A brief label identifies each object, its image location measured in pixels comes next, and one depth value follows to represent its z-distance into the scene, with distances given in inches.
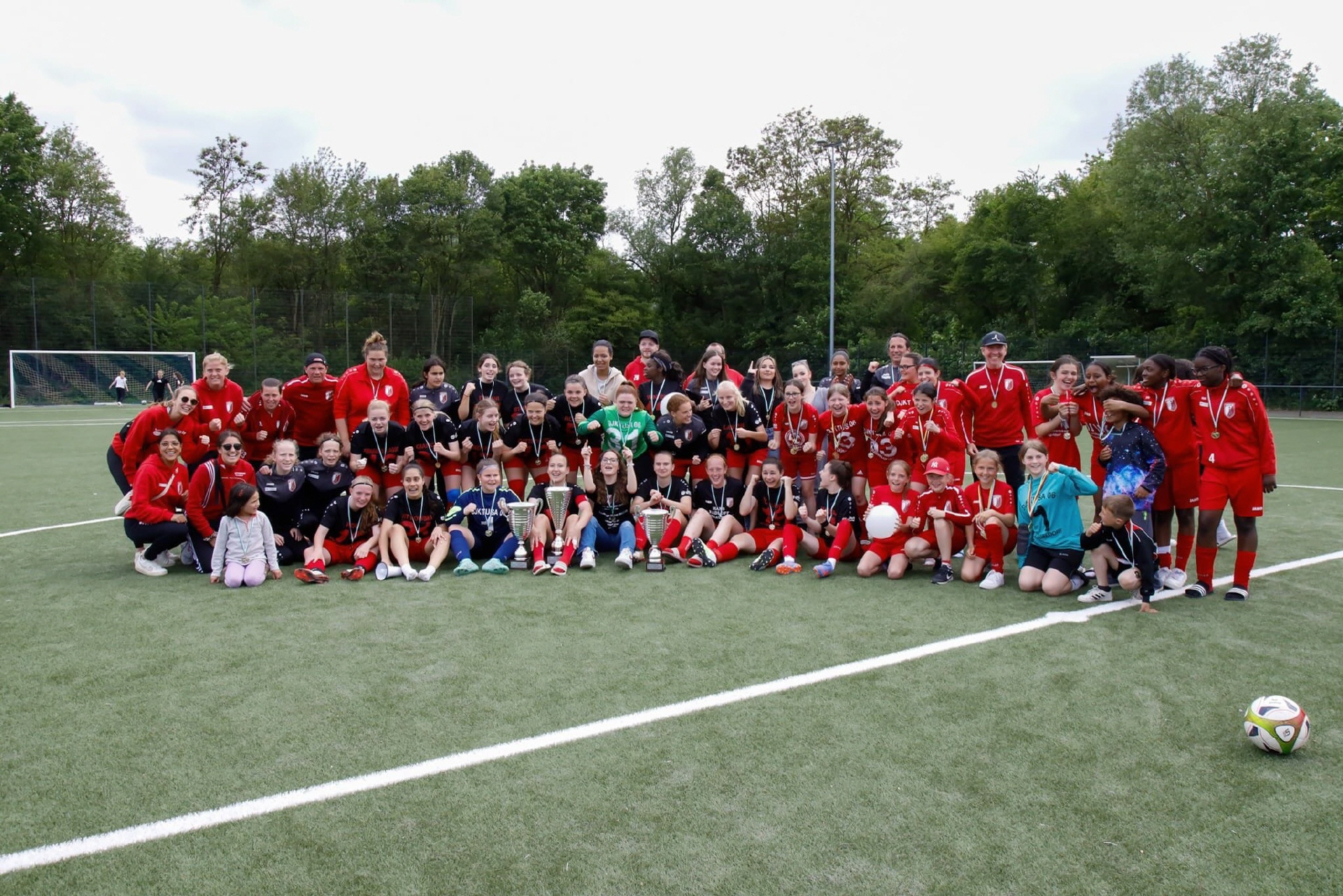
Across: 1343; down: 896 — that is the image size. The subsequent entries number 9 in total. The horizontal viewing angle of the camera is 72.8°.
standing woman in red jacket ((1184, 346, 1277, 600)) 247.8
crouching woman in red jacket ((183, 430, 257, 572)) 287.0
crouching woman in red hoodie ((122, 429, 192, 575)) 285.0
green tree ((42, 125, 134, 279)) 1696.5
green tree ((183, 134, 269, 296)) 1790.1
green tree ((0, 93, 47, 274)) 1518.2
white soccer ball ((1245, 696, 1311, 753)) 147.6
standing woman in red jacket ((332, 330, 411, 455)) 334.6
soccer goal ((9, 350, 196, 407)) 1208.2
